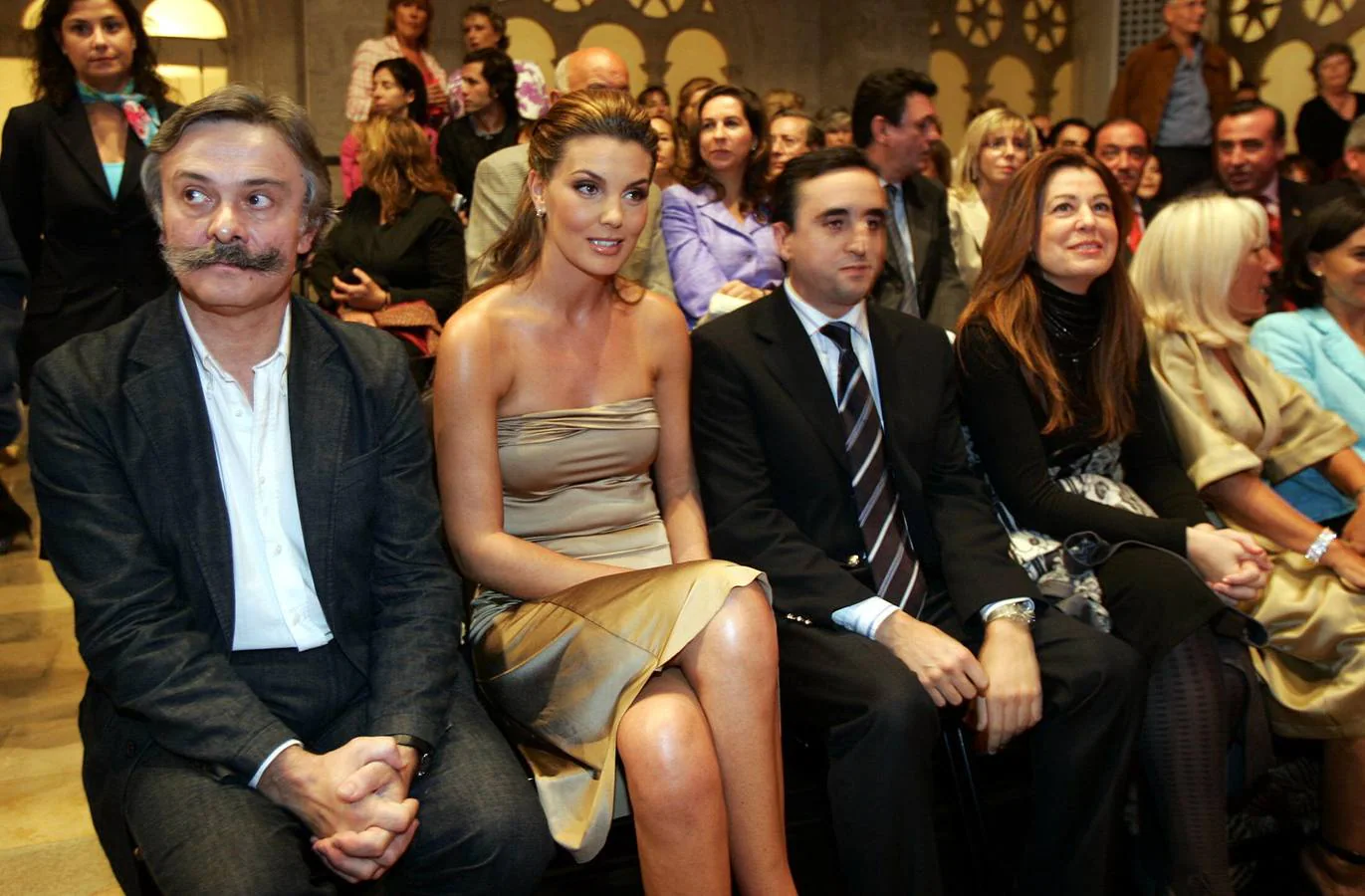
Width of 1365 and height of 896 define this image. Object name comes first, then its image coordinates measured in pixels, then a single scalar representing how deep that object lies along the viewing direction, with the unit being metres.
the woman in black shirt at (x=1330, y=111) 7.07
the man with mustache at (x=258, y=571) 1.87
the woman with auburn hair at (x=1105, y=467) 2.64
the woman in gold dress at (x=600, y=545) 2.06
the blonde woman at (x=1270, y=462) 2.83
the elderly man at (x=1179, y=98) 6.93
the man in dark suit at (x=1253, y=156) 5.13
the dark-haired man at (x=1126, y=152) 5.60
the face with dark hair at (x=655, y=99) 6.34
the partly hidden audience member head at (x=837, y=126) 5.86
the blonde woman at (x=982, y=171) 4.84
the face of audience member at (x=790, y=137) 4.88
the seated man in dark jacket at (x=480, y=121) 5.47
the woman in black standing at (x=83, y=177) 3.36
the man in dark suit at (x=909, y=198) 4.44
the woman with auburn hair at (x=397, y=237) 4.46
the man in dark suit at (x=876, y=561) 2.31
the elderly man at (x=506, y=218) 3.99
